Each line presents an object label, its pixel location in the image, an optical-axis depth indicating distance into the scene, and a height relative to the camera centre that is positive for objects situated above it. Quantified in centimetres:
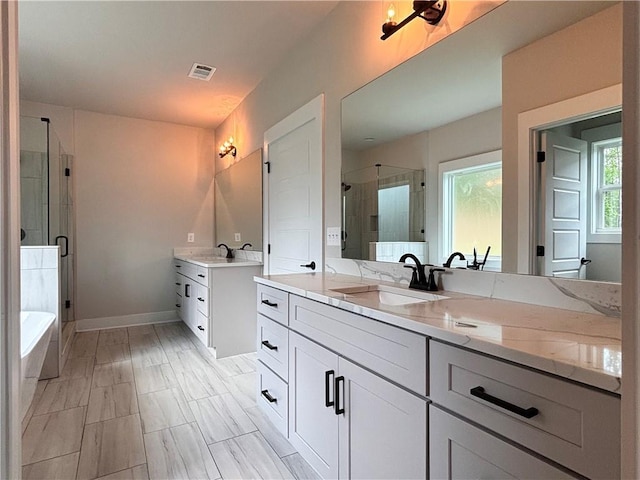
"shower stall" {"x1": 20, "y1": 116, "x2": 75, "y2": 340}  304 +39
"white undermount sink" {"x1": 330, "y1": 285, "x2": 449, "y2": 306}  153 -26
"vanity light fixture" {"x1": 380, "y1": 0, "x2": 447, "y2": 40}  156 +102
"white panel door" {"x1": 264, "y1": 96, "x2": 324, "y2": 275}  248 +37
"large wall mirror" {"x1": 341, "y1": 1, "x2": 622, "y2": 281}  109 +45
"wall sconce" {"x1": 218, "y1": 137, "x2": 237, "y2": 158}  400 +104
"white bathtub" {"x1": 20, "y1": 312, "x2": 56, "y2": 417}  184 -62
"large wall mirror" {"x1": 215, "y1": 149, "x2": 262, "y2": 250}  347 +40
